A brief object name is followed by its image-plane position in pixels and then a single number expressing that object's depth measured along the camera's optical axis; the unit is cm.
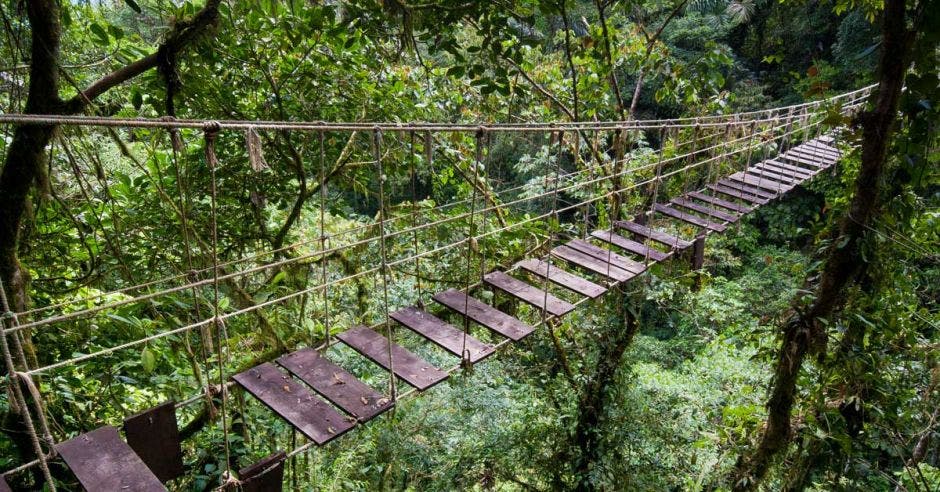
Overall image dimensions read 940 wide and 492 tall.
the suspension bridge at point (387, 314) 100
